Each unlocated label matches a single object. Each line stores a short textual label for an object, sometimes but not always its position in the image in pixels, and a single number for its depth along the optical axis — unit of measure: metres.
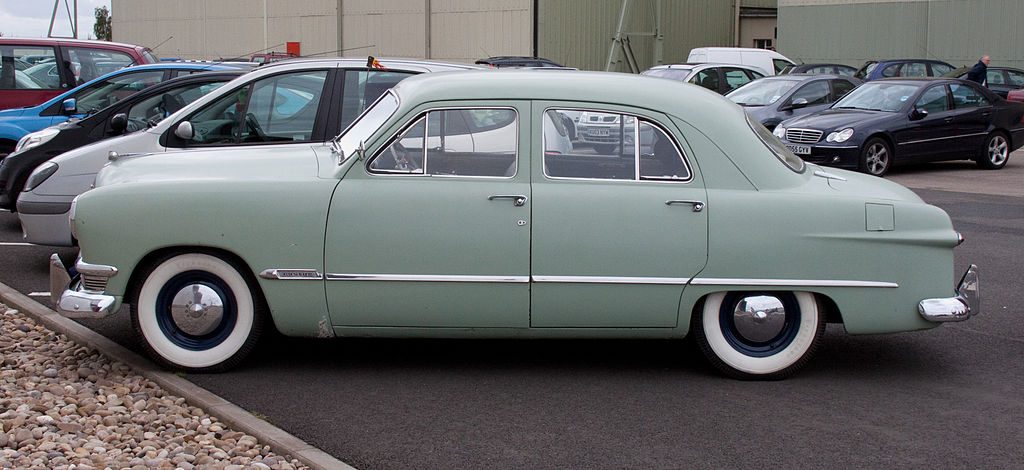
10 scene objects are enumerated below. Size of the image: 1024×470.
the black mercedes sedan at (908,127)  15.96
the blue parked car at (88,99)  12.23
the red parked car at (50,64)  15.27
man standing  23.53
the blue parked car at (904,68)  28.59
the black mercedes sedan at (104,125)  9.82
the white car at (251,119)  8.59
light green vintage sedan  5.84
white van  29.09
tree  82.94
